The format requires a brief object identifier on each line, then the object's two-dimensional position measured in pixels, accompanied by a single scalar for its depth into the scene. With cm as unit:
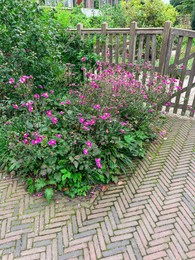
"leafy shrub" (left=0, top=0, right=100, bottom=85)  334
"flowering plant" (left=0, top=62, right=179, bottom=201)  258
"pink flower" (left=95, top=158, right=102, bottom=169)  250
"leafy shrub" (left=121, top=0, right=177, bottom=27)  748
